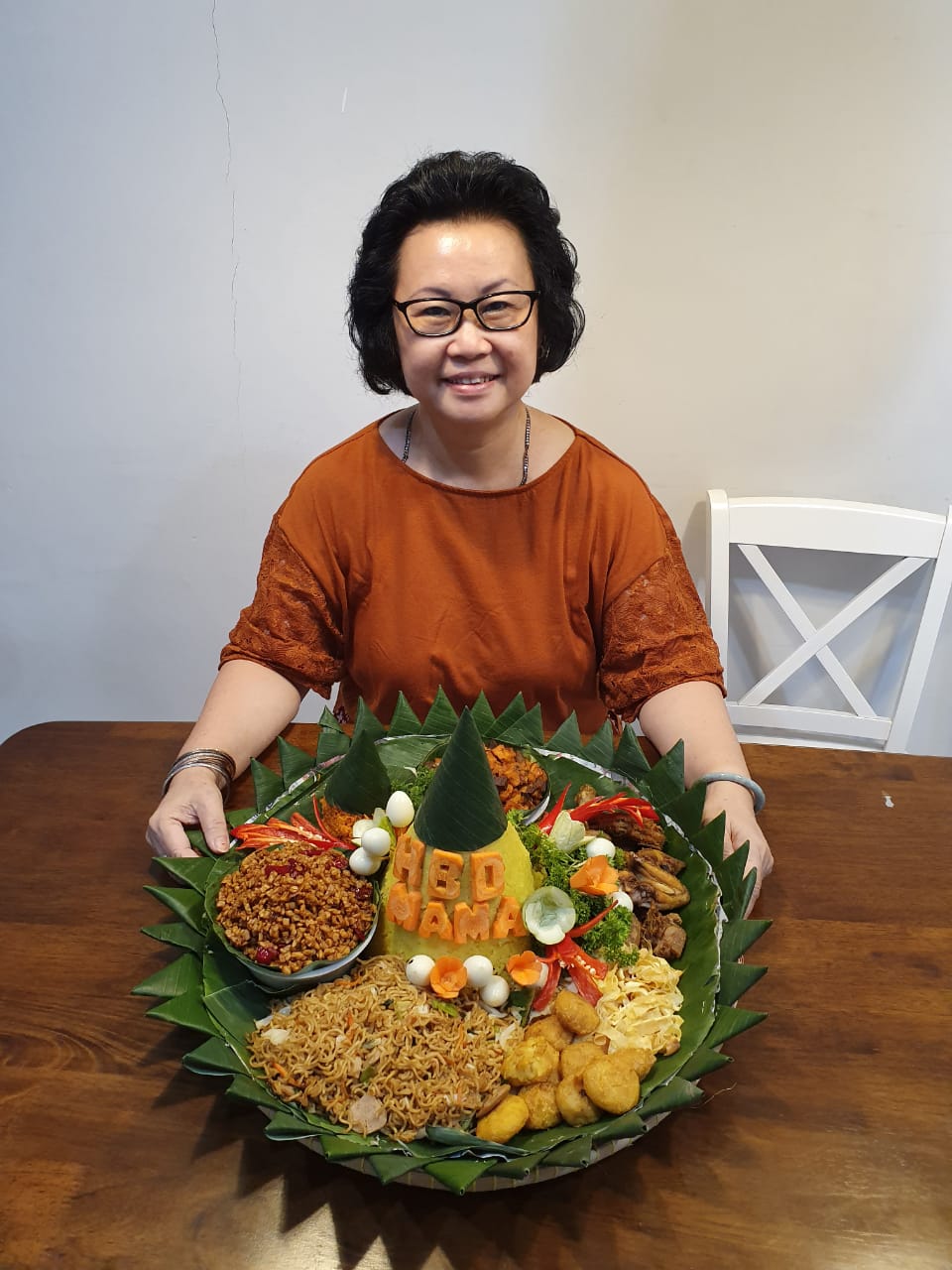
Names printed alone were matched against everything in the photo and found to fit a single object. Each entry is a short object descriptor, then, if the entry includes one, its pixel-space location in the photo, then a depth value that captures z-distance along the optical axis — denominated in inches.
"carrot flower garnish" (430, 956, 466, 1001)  42.8
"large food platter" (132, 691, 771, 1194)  35.6
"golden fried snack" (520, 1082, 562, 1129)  37.9
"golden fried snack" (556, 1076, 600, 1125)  37.5
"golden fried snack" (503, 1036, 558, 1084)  39.2
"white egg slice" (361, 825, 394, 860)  47.5
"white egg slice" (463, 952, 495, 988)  43.0
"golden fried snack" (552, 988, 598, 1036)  41.4
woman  65.0
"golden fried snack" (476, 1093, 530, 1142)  37.0
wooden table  35.9
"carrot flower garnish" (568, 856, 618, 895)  46.4
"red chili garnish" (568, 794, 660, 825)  52.2
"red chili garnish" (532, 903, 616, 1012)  43.9
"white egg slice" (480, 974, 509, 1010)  43.3
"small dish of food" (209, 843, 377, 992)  43.1
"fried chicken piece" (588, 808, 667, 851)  51.4
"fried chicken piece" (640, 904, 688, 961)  45.8
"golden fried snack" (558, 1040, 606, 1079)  39.3
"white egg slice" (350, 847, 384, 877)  48.0
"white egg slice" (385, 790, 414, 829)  49.2
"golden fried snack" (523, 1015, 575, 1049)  41.5
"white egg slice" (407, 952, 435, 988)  43.5
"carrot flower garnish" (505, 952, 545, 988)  43.4
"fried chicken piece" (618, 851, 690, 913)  47.8
